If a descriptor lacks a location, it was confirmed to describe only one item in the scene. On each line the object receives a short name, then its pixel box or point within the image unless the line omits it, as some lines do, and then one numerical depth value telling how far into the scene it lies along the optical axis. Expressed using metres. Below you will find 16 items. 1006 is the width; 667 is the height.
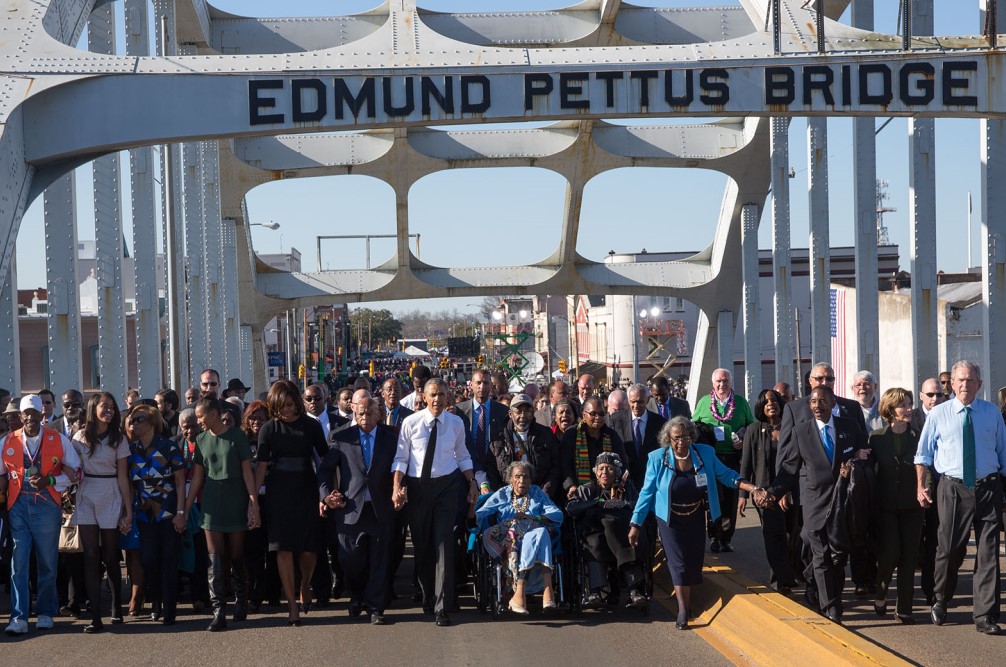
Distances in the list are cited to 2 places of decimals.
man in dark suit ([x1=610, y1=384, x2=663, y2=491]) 20.89
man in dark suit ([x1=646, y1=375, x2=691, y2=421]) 23.91
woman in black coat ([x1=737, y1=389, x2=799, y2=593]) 18.73
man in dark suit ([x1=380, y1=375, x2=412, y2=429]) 23.44
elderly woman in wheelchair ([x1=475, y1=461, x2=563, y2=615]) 17.41
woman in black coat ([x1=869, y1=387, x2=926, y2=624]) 16.69
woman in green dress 17.41
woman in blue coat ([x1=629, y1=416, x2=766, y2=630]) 16.69
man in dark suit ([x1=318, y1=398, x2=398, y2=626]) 17.84
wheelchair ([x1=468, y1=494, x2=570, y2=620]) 17.53
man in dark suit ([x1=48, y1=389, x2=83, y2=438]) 19.85
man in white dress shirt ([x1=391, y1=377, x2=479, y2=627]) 17.78
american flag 64.17
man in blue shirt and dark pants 15.79
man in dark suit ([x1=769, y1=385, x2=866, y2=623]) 16.36
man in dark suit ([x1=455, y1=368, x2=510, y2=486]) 21.29
